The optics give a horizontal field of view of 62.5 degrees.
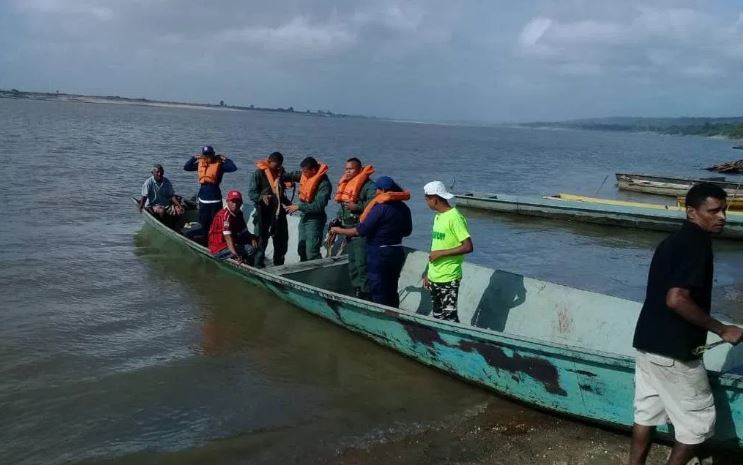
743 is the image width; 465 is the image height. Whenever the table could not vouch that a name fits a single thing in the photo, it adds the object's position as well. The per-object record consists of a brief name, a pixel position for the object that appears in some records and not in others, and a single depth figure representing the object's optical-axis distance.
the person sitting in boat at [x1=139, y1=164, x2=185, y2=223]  11.91
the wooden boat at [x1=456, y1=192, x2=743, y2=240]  15.68
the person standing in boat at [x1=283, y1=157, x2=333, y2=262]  8.52
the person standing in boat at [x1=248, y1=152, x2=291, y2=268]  9.01
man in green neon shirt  5.61
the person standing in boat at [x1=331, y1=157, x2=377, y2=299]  7.53
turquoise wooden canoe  4.77
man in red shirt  8.55
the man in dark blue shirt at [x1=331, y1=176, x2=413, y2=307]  6.56
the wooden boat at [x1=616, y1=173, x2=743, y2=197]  23.47
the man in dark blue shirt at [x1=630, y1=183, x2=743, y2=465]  3.49
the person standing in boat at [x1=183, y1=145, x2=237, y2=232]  10.24
